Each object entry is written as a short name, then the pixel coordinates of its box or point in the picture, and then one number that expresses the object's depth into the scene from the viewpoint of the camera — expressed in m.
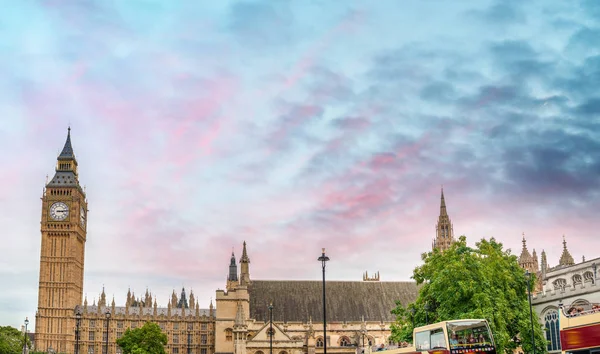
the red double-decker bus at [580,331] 25.36
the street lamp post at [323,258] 46.66
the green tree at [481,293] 52.41
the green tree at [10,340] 95.57
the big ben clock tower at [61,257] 138.75
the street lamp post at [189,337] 142.64
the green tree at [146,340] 113.44
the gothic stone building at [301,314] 106.44
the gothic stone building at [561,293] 55.38
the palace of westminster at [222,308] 109.94
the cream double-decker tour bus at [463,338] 34.53
